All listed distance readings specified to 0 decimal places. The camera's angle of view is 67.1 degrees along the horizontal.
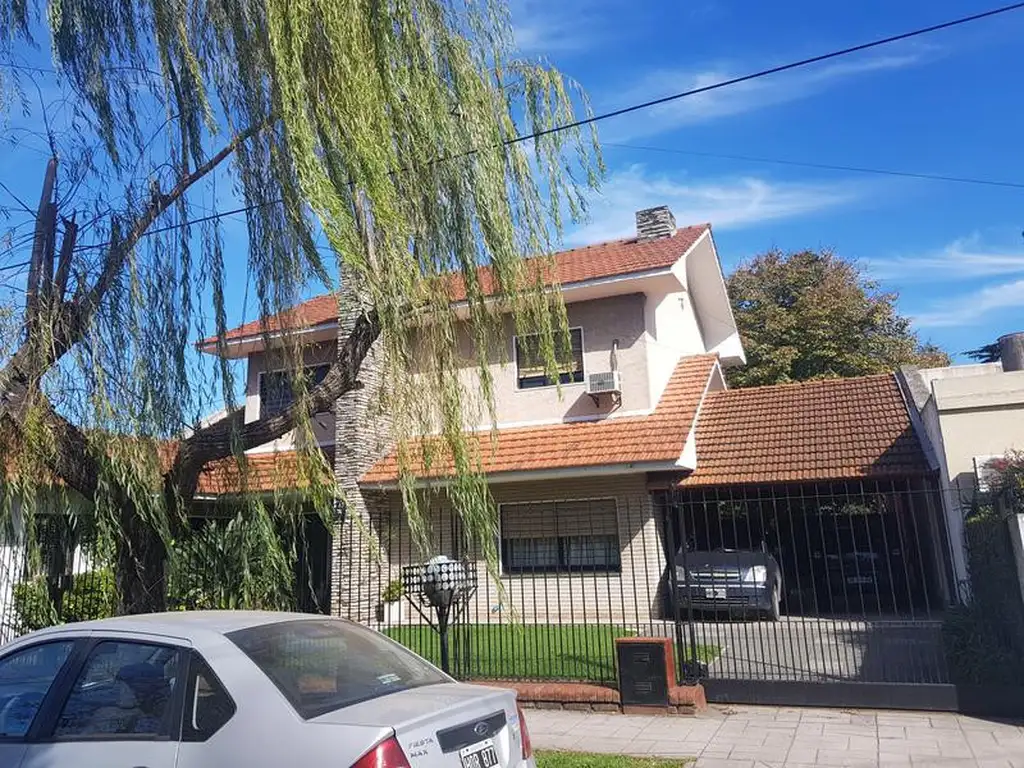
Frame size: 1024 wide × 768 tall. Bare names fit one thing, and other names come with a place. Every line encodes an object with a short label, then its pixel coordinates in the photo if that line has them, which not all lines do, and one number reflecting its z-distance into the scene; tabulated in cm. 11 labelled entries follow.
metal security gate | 776
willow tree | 600
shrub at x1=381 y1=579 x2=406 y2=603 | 1355
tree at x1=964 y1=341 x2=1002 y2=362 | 3439
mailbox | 768
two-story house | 1344
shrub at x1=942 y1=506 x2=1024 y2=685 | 715
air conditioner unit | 1412
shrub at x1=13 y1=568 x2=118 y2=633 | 967
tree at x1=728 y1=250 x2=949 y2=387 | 2488
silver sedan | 325
